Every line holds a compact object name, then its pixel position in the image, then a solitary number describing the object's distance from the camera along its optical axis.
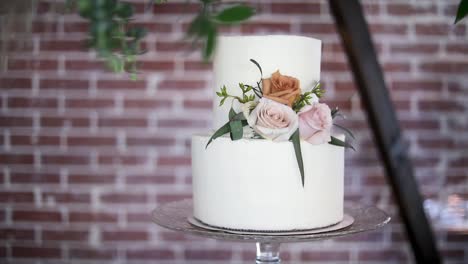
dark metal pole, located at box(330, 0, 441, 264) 1.19
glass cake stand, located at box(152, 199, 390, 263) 0.79
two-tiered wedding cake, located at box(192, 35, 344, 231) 0.83
